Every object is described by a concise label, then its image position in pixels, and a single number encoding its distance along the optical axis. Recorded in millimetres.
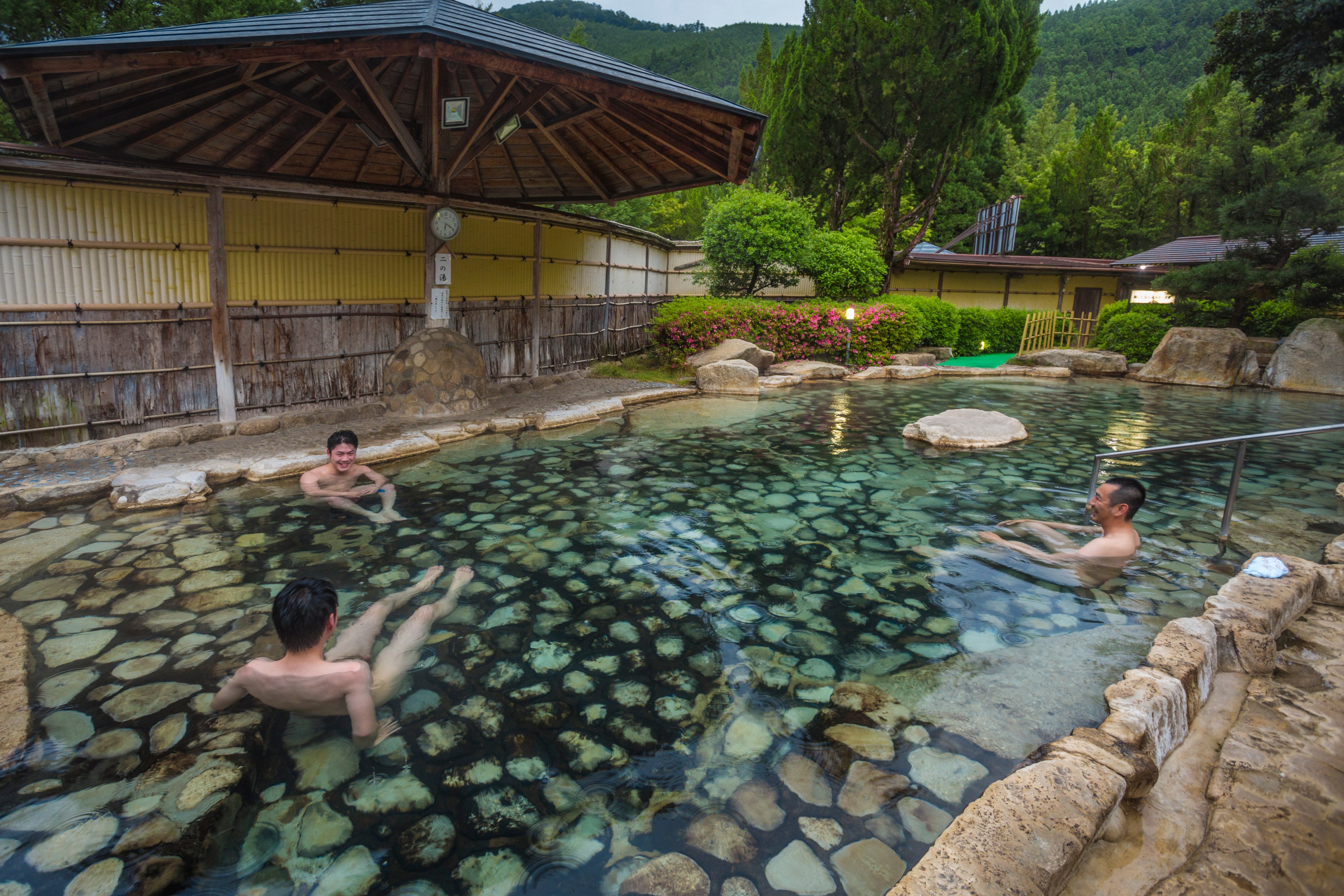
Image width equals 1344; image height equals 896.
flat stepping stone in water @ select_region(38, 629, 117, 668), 3449
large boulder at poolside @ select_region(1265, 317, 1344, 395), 13641
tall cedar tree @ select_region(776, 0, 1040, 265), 16297
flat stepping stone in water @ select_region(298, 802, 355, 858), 2430
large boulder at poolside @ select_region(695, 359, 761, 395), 11906
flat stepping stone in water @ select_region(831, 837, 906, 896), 2312
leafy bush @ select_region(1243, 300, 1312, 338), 15594
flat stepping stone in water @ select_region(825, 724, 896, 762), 2953
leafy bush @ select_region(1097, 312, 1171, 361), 17078
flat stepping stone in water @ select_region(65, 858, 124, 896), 2209
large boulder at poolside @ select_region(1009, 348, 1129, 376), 15805
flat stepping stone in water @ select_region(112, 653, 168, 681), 3346
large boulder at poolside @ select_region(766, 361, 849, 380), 13609
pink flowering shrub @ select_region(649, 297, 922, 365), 13570
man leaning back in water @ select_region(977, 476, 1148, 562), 4762
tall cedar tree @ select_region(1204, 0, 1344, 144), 10953
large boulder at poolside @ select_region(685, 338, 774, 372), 12859
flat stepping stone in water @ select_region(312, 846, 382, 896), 2264
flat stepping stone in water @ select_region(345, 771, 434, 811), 2621
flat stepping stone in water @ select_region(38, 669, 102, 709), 3127
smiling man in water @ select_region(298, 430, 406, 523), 5406
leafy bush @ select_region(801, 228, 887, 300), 16406
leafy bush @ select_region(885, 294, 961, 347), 18641
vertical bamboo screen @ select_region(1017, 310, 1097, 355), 18953
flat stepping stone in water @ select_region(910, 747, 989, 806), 2742
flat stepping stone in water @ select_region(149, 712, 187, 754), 2881
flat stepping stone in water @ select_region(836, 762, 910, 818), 2660
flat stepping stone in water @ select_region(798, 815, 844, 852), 2492
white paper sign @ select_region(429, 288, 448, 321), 8367
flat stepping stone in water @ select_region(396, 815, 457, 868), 2391
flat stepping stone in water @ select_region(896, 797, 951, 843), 2529
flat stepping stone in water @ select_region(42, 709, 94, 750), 2889
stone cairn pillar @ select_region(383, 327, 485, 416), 8336
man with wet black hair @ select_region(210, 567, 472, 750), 2857
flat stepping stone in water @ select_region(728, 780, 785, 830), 2588
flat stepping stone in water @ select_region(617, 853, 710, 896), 2285
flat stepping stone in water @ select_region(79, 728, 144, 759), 2818
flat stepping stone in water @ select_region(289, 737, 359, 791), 2746
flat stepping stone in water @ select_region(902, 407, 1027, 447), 8617
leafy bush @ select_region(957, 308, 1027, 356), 20625
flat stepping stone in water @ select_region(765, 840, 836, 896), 2312
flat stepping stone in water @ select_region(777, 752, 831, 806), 2705
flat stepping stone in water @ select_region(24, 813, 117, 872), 2309
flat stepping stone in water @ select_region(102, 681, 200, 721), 3074
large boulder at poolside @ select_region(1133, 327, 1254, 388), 14594
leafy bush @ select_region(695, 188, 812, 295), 15102
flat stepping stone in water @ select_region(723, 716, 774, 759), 2955
